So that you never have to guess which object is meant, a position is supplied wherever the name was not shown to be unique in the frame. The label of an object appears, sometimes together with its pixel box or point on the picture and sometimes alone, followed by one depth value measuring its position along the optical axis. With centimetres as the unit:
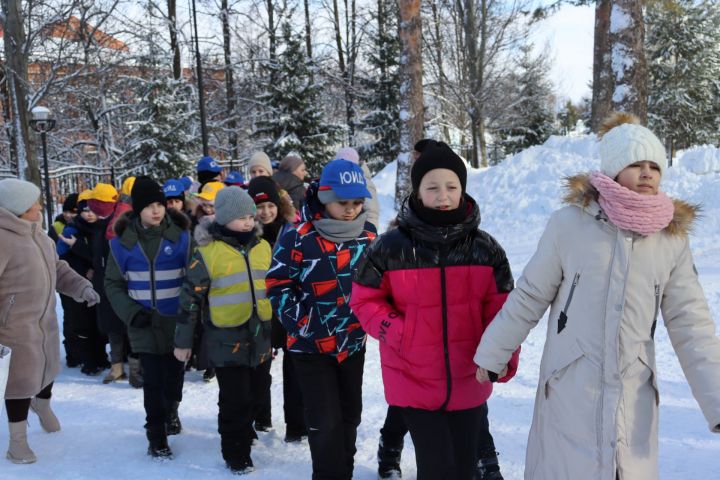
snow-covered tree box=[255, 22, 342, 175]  2192
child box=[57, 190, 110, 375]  632
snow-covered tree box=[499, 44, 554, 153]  3052
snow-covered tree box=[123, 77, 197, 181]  2139
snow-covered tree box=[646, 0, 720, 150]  2523
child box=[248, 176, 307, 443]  427
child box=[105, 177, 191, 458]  423
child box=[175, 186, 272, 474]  382
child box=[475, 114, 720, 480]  222
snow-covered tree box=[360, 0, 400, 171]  2394
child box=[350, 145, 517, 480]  259
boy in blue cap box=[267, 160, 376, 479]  322
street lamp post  1474
